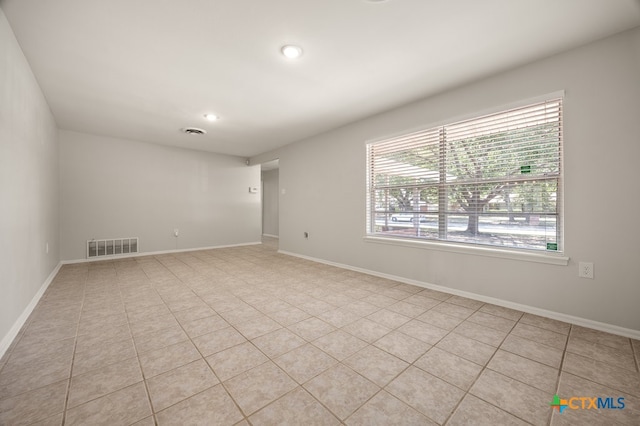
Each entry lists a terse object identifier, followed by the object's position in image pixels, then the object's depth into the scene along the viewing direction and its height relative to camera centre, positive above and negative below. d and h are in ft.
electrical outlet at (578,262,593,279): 7.41 -1.81
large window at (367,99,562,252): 8.28 +1.08
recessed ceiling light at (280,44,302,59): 7.50 +4.76
